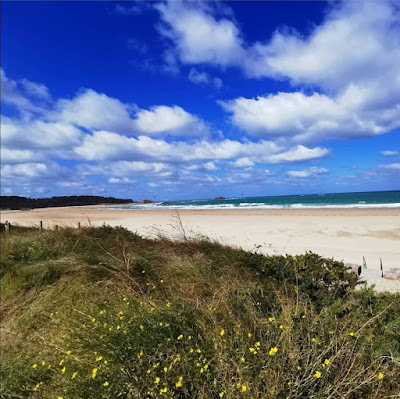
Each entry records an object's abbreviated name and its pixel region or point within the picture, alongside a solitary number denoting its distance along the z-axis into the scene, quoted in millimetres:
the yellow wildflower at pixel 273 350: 2336
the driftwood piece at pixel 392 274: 5910
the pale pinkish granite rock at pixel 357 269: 6161
